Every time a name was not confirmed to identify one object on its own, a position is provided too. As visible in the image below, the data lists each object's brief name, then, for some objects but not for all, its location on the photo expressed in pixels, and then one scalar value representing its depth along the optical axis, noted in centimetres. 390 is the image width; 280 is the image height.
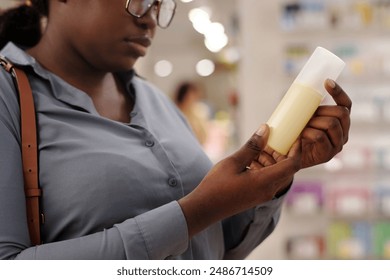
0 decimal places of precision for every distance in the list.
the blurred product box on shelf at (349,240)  351
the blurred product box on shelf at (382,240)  349
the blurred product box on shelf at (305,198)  354
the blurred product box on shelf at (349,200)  352
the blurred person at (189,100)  490
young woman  93
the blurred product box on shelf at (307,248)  359
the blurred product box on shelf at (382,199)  350
